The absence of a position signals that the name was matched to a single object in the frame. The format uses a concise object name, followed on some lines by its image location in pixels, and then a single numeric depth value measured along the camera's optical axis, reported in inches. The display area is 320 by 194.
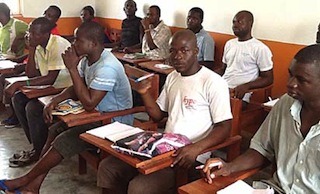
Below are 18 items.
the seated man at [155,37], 190.1
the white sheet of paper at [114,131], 79.7
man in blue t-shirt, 99.0
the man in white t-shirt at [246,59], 136.7
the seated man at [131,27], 216.5
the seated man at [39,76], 127.6
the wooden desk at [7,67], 154.3
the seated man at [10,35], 182.9
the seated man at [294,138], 59.7
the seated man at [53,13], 206.5
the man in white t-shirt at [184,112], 80.6
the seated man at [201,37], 167.6
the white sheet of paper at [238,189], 60.2
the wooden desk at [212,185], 61.4
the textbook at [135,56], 185.6
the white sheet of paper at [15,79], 129.6
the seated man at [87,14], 245.0
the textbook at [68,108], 98.8
